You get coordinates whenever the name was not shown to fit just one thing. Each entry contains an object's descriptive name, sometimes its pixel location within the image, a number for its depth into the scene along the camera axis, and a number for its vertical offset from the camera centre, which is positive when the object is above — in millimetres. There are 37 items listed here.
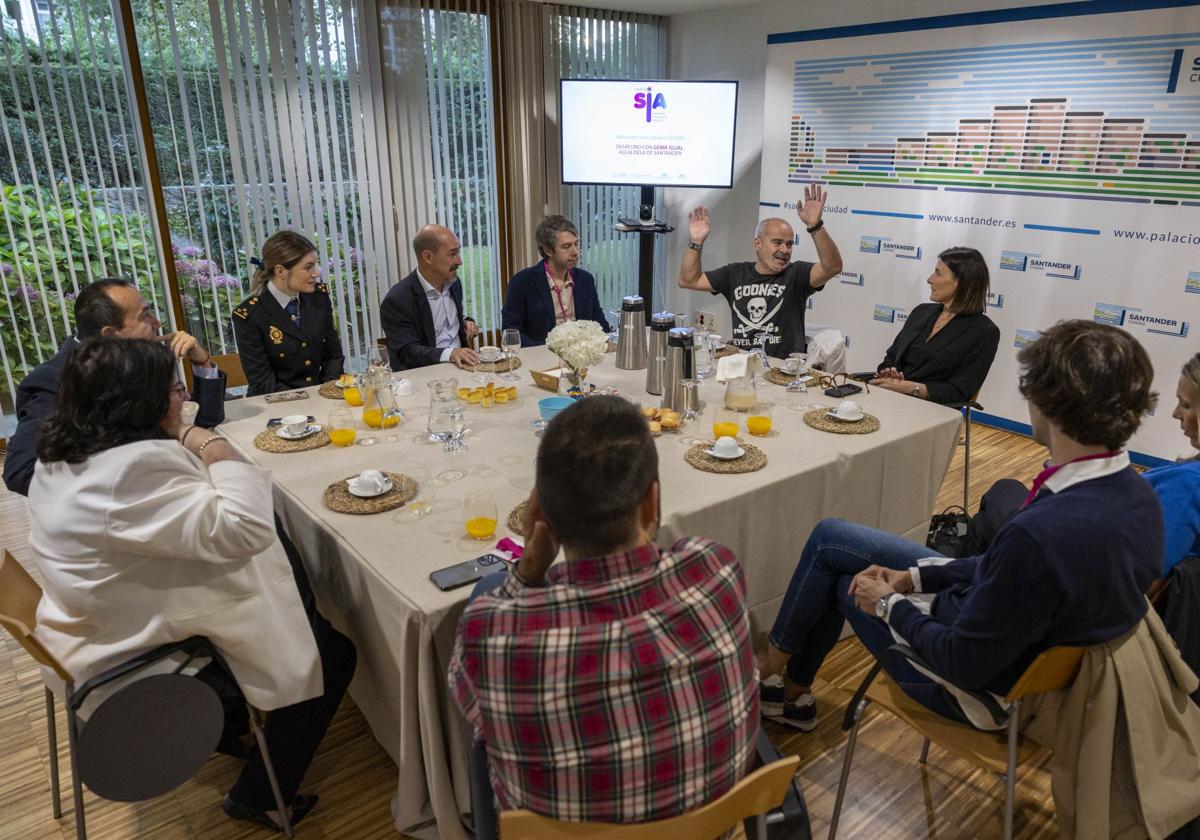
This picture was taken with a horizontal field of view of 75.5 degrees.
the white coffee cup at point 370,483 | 2076 -776
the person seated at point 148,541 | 1581 -713
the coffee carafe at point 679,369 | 2691 -642
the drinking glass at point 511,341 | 3279 -657
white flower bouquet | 2689 -547
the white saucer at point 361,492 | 2072 -795
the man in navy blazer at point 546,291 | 4020 -564
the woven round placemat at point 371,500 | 2012 -808
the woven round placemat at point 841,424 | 2598 -807
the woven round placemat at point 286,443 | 2426 -795
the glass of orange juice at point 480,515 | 1874 -778
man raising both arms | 3822 -515
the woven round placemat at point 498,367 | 3289 -764
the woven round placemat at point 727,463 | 2262 -808
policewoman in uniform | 3213 -559
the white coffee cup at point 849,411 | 2674 -775
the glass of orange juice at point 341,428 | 2451 -767
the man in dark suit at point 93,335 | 2184 -567
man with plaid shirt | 1082 -658
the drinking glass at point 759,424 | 2551 -776
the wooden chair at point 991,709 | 1466 -1134
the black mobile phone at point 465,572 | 1672 -826
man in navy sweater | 1415 -662
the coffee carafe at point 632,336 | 3264 -643
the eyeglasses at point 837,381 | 3102 -792
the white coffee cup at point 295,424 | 2514 -760
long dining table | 1726 -850
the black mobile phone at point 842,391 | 2984 -795
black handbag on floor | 3002 -1378
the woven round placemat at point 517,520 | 1935 -824
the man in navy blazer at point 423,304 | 3680 -572
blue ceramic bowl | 2654 -746
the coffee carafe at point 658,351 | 2914 -622
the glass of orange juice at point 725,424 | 2510 -789
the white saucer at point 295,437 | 2498 -780
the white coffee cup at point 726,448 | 2312 -773
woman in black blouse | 3248 -670
